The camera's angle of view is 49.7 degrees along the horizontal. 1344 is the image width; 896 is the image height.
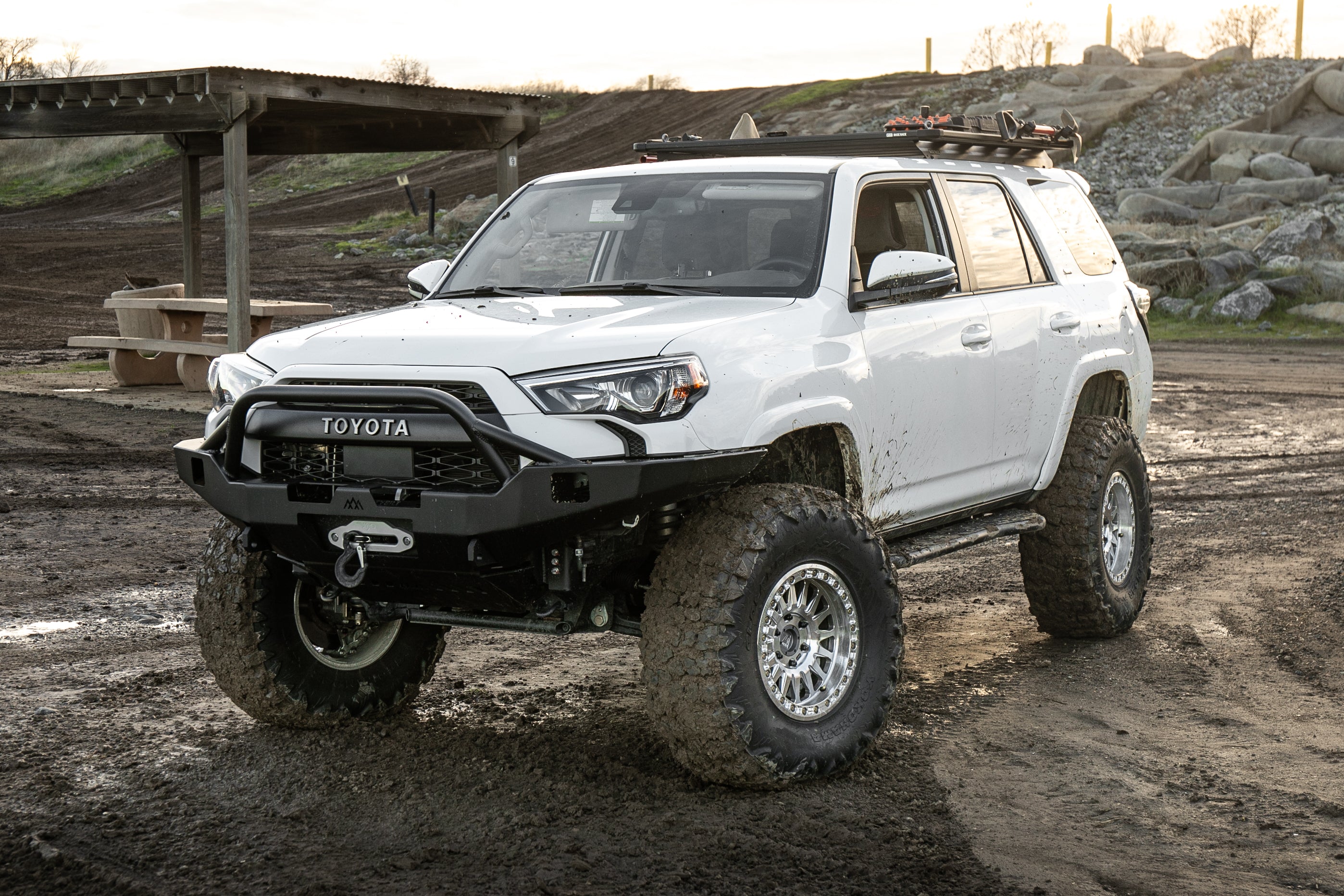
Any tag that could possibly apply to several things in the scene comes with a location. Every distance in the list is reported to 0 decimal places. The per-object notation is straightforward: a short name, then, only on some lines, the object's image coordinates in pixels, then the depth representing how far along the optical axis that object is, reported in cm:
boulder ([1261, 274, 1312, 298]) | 2431
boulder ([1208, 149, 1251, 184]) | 3575
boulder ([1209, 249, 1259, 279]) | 2556
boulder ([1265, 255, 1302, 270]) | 2539
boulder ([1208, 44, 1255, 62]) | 5016
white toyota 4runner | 423
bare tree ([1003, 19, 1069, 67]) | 6378
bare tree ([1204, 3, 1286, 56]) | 6309
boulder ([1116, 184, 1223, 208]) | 3416
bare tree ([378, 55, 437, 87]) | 6881
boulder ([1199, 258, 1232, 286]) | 2525
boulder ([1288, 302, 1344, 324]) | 2311
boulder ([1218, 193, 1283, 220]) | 3253
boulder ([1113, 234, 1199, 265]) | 2614
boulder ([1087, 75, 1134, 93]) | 4591
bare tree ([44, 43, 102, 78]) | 7138
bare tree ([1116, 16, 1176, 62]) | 6538
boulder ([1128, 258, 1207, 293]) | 2522
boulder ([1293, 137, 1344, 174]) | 3569
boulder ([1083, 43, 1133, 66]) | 5250
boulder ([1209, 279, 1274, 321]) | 2386
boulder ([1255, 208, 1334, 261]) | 2612
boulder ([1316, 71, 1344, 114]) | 4059
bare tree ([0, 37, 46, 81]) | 7162
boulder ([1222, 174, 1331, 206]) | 3303
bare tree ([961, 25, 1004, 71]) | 6369
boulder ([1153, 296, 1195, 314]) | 2458
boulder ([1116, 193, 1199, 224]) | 3228
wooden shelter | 1493
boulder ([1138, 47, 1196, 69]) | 5097
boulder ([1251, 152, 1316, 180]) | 3494
